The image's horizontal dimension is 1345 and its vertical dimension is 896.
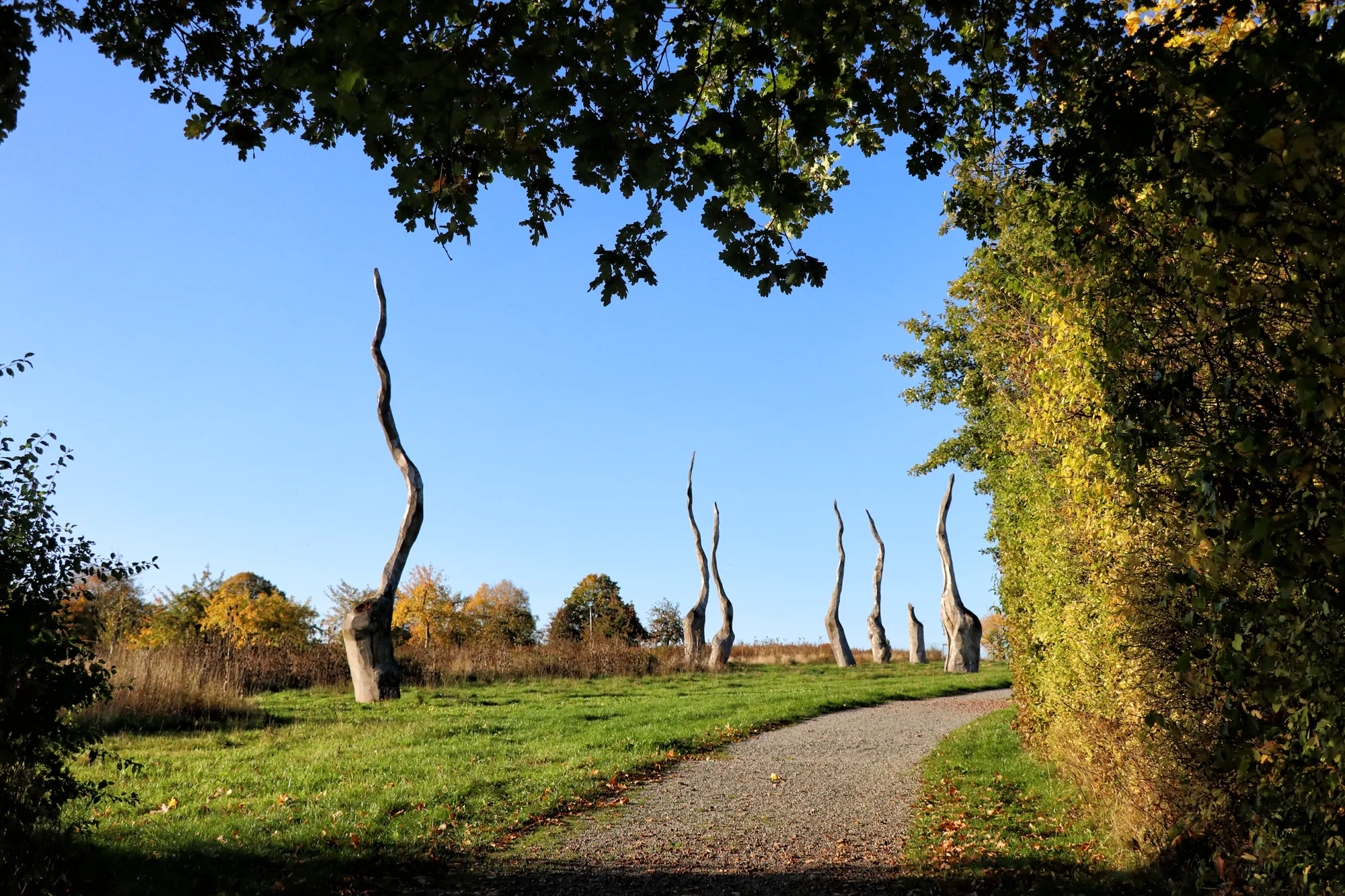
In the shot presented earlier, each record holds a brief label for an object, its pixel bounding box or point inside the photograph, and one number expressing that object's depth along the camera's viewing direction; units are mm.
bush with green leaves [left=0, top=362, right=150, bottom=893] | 5598
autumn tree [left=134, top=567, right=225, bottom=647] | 28938
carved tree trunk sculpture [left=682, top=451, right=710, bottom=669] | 31578
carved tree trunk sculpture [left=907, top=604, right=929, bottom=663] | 35516
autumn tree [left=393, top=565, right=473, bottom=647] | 37969
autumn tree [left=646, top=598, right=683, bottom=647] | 39688
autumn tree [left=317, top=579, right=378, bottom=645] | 32844
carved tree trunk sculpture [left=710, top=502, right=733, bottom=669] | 31094
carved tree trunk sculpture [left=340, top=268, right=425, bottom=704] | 18422
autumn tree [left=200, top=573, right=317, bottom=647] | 30312
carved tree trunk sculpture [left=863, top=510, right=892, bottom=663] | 36344
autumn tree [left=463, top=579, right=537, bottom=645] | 40594
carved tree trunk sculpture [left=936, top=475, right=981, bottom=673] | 29359
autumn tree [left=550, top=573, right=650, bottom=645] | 40375
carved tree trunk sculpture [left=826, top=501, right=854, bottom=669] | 33906
